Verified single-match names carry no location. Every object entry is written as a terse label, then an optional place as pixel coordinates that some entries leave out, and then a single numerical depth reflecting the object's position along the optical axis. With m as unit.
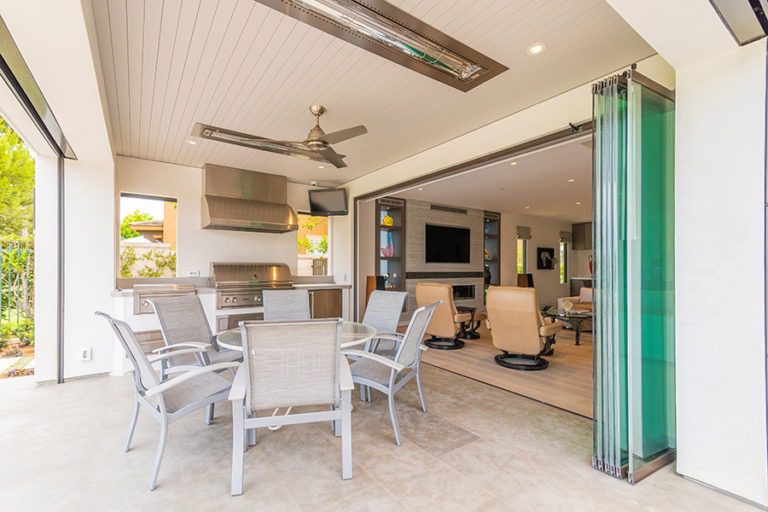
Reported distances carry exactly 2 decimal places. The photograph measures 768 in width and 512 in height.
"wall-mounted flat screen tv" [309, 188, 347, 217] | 6.18
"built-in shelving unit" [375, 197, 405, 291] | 7.61
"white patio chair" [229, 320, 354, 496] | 1.96
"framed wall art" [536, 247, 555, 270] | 10.41
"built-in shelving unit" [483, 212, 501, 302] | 9.50
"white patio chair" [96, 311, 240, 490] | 2.05
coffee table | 5.41
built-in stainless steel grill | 4.99
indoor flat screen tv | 8.23
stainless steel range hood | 5.14
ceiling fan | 2.97
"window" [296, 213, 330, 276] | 6.46
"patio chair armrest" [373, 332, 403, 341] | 3.14
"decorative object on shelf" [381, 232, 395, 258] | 7.63
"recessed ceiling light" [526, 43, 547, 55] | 2.46
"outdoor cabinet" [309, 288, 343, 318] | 5.70
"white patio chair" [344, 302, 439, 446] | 2.55
